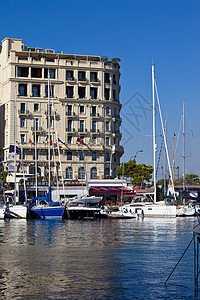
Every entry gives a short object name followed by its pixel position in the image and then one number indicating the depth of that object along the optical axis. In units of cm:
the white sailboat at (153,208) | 7068
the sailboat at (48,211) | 6919
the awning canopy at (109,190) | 9706
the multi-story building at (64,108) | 10925
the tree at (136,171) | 10506
